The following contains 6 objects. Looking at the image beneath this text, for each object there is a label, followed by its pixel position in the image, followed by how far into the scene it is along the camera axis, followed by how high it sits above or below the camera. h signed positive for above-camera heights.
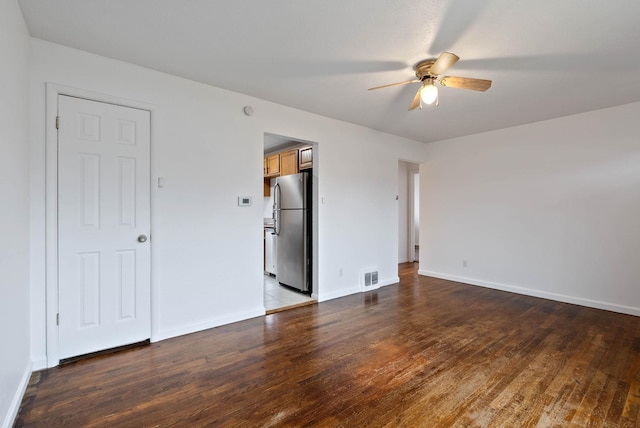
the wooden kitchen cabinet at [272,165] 5.08 +0.88
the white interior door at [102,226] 2.36 -0.09
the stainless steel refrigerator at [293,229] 4.22 -0.22
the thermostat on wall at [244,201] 3.29 +0.16
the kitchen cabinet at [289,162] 4.57 +0.84
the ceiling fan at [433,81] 2.39 +1.12
